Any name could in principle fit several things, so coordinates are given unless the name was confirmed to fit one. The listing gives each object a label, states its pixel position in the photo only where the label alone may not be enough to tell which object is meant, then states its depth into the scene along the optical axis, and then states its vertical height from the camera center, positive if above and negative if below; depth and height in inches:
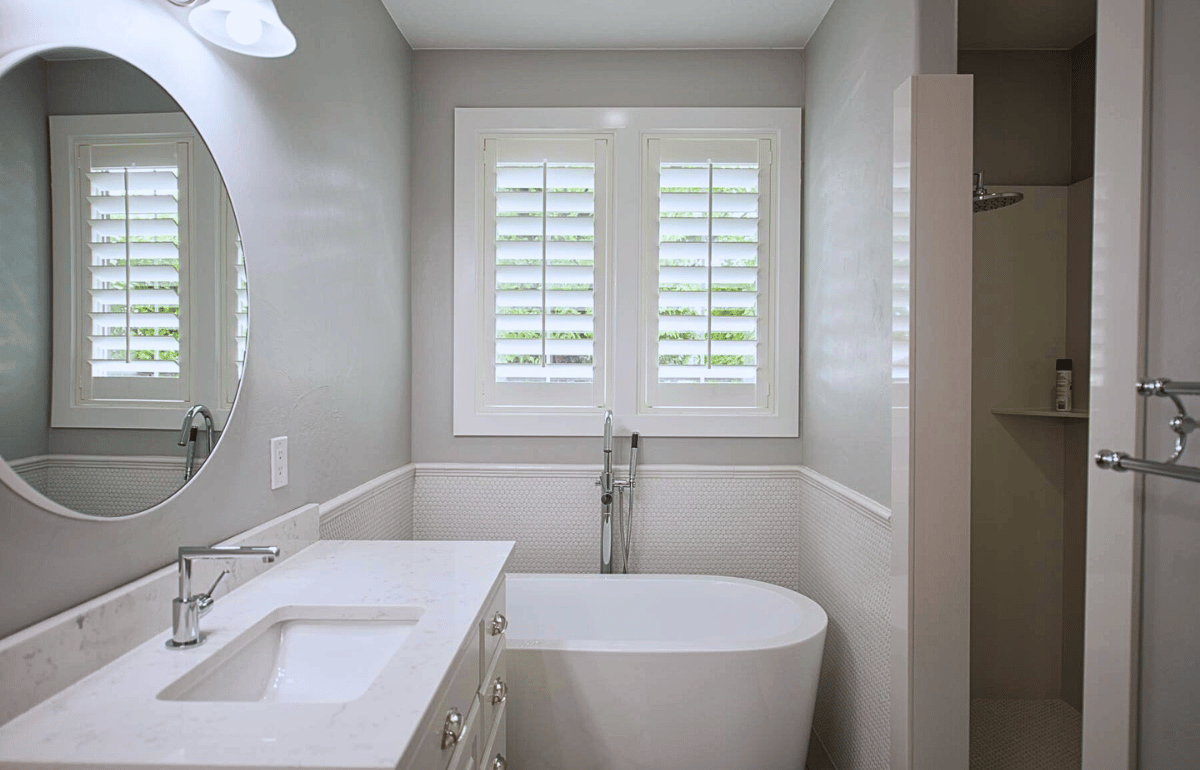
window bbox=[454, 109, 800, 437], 111.4 +18.4
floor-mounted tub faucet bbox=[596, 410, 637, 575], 107.7 -18.2
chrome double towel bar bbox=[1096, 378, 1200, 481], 37.4 -2.6
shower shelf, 96.8 -4.7
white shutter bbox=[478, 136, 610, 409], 111.7 +20.0
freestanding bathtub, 77.0 -37.0
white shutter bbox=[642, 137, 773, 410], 111.3 +18.9
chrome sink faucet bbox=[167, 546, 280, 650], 43.8 -14.8
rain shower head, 84.9 +24.2
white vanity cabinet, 39.2 -23.0
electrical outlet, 66.4 -8.5
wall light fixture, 51.7 +27.5
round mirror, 38.6 +5.9
